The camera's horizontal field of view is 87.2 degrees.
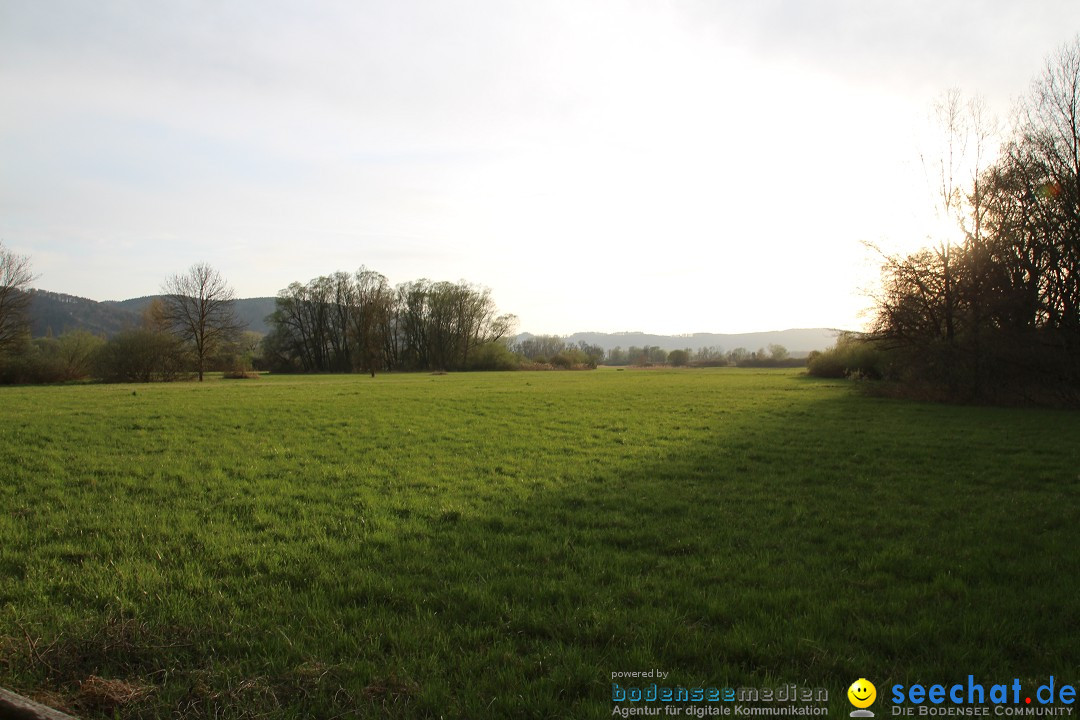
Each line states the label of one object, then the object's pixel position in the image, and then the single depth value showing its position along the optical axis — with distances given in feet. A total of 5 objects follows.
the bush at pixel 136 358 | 164.66
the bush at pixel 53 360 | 153.79
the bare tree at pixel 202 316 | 178.91
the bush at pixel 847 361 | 157.99
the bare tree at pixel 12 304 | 150.82
